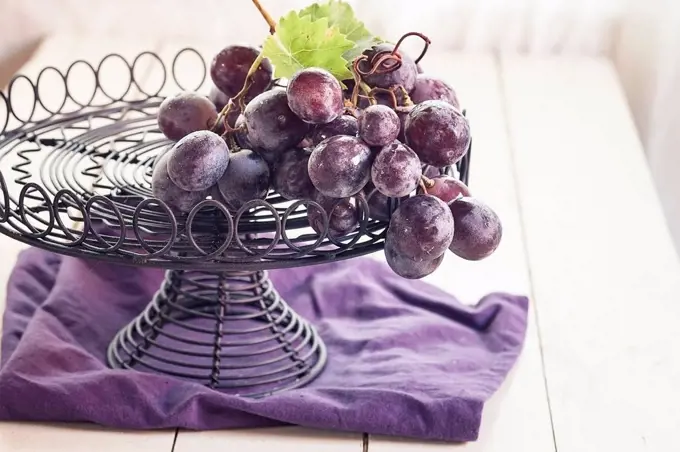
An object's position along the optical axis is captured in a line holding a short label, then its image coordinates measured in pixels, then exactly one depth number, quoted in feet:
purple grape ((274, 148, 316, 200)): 2.62
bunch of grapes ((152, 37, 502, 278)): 2.46
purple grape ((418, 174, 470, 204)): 2.67
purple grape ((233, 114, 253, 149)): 2.72
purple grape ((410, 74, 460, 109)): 2.79
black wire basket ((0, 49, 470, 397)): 2.60
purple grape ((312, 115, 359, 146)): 2.61
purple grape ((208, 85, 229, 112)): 3.15
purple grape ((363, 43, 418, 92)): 2.71
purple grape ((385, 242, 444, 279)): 2.54
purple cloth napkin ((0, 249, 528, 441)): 2.94
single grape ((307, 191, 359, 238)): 2.58
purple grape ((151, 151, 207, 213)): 2.64
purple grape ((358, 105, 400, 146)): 2.45
